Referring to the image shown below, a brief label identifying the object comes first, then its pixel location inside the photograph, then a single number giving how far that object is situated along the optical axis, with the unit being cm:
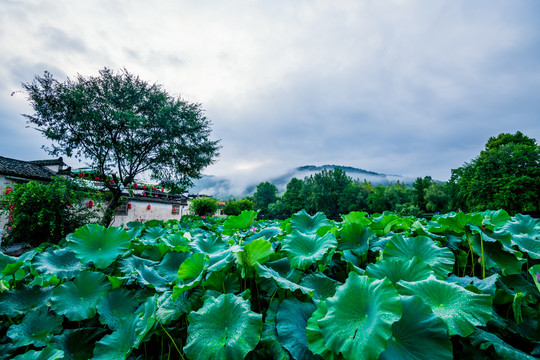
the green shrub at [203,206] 2125
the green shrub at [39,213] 741
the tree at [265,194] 7975
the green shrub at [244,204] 4034
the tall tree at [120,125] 1291
